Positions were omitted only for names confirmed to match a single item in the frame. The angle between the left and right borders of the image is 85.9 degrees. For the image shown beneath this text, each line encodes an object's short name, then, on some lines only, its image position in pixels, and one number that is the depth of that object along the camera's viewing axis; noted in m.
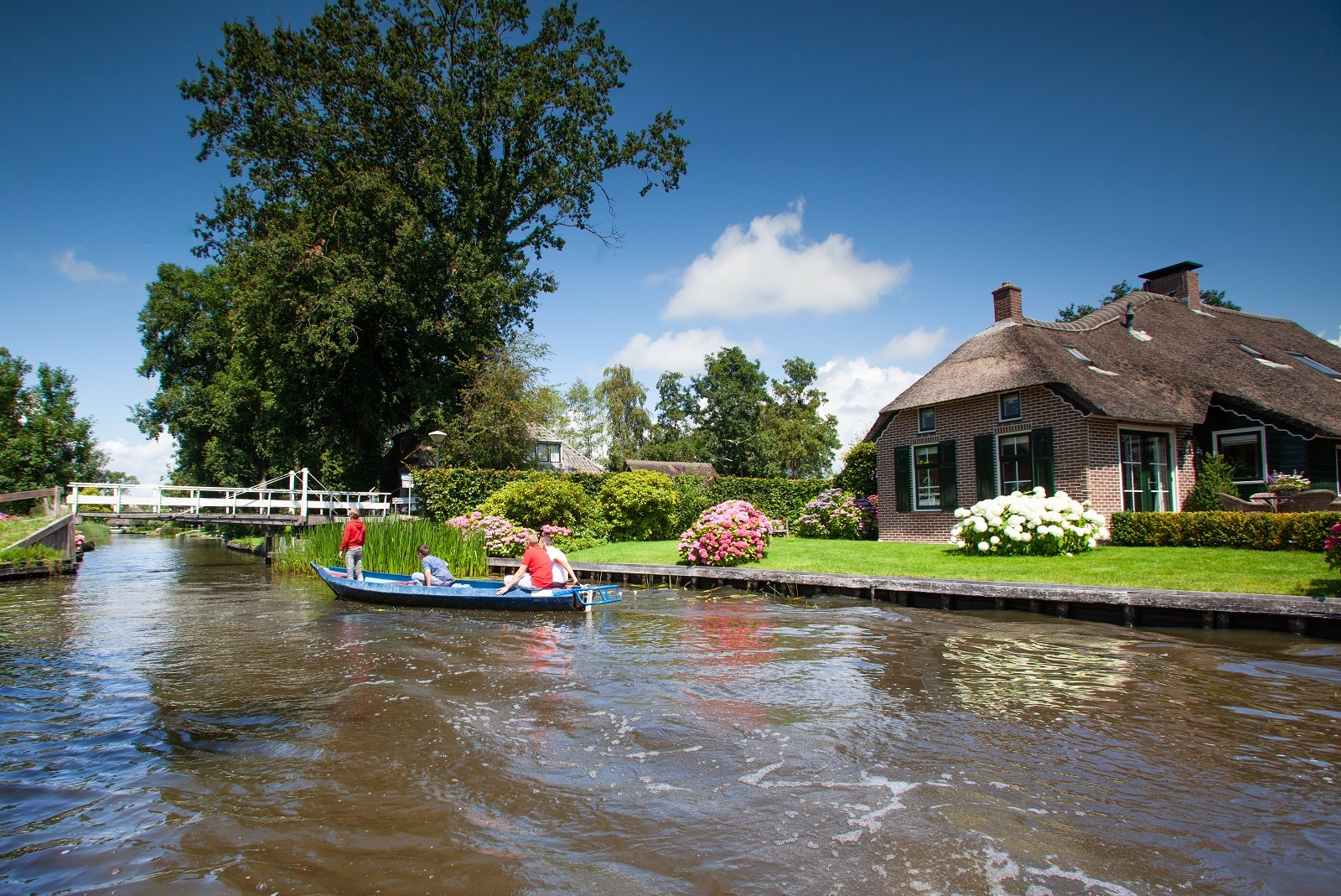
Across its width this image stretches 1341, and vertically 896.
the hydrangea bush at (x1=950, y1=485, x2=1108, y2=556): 15.12
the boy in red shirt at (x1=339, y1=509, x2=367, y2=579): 15.70
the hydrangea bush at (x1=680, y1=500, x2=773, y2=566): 17.08
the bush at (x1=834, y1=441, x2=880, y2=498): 24.48
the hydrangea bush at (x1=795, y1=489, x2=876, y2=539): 23.97
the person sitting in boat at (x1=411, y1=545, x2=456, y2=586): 14.18
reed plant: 17.52
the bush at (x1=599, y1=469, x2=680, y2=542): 22.89
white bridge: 22.81
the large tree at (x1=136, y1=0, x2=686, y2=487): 27.27
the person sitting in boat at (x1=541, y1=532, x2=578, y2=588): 13.45
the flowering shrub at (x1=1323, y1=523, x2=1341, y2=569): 9.97
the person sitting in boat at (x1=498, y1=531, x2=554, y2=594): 13.13
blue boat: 13.12
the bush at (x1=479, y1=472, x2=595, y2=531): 21.39
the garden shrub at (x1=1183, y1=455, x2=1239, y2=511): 17.27
